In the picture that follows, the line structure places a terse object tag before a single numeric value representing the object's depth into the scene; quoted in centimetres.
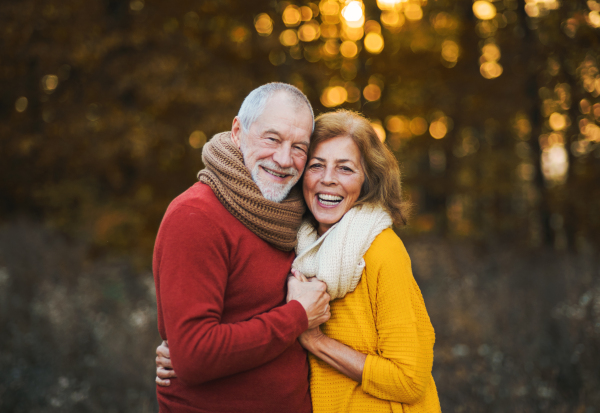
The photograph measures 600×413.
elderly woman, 195
